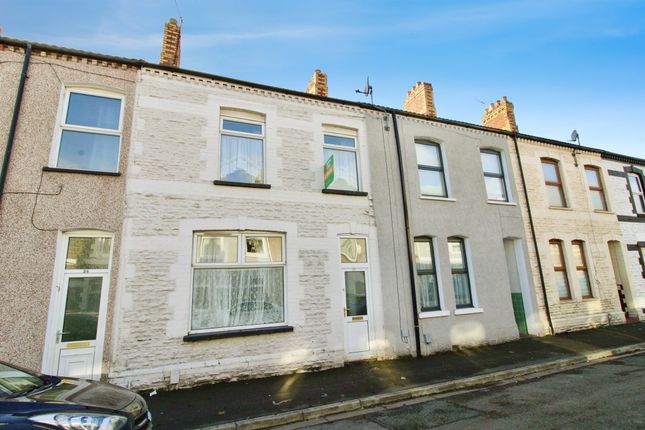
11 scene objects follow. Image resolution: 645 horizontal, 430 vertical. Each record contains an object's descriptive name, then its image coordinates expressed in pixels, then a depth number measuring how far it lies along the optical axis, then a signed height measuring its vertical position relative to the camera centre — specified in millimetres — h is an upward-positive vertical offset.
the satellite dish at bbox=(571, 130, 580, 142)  13984 +6299
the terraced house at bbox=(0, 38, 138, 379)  6180 +2052
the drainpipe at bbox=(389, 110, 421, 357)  8867 +1462
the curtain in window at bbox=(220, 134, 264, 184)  8336 +3509
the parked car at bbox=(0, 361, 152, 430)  2912 -973
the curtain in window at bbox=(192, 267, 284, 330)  7289 +26
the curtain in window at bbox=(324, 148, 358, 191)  9523 +3619
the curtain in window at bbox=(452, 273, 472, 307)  9977 +60
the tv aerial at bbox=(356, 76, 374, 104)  10719 +6497
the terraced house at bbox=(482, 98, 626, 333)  11430 +2209
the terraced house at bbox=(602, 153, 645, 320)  13031 +2684
